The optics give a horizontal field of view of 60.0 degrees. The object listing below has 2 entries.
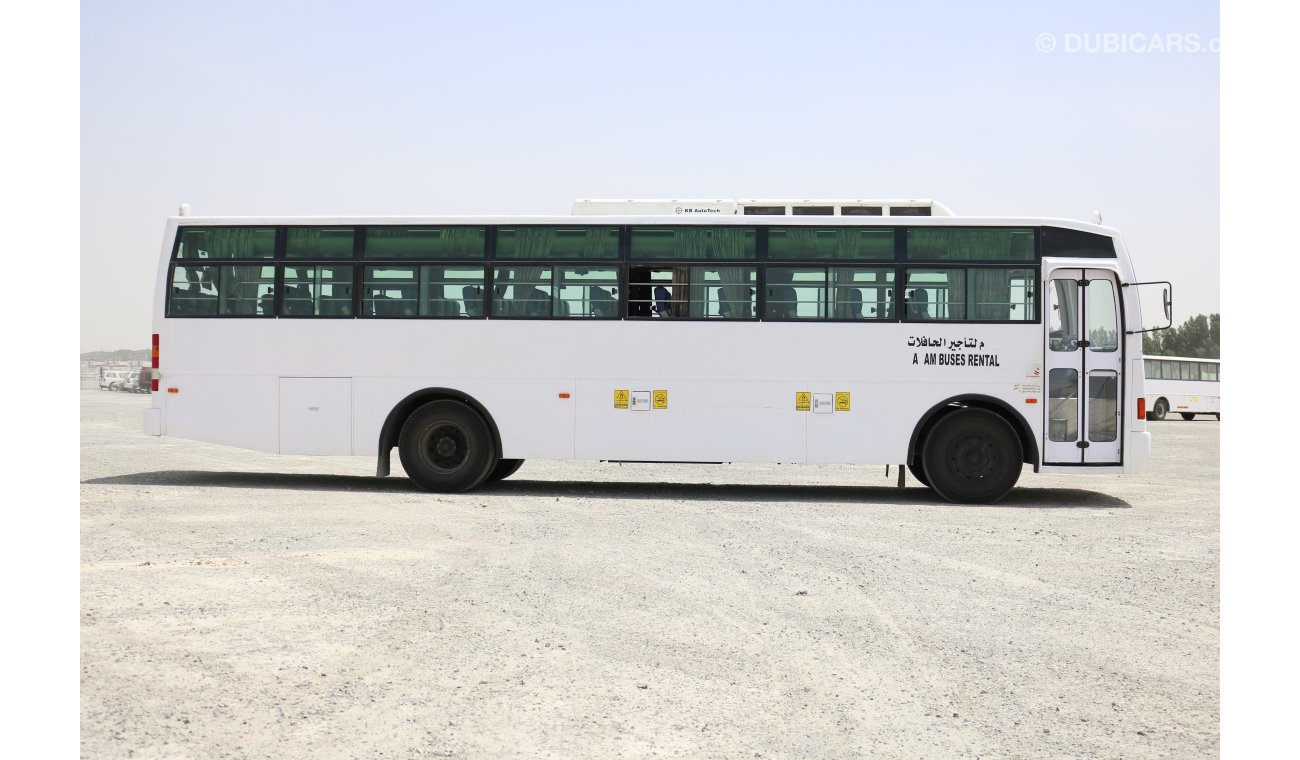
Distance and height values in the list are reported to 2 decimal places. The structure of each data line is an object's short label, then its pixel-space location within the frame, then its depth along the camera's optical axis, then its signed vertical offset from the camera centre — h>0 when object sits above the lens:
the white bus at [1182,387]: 45.84 -0.59
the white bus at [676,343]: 13.44 +0.37
